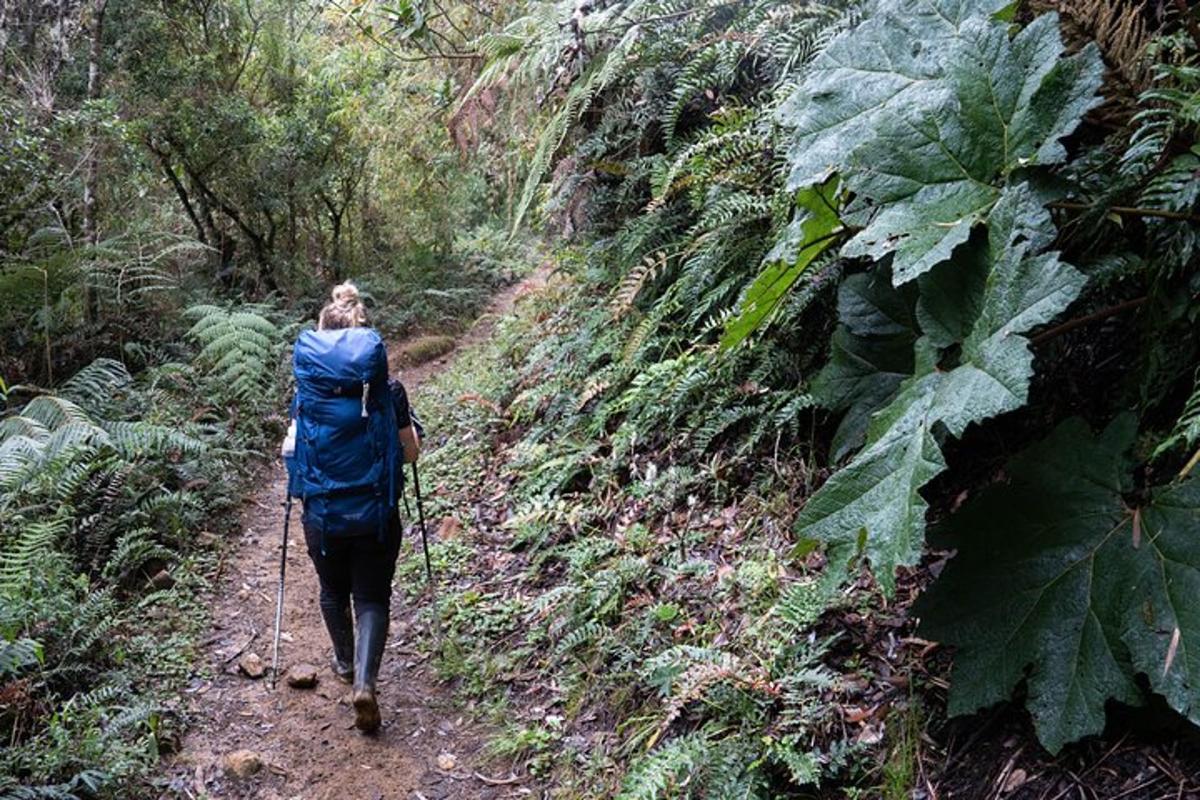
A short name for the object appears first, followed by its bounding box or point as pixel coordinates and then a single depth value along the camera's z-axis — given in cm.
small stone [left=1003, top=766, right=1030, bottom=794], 211
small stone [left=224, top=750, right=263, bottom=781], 385
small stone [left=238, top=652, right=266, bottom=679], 474
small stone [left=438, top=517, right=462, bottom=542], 590
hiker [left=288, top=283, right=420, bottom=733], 397
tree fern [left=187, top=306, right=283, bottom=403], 845
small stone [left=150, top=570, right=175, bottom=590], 540
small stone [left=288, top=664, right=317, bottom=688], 461
